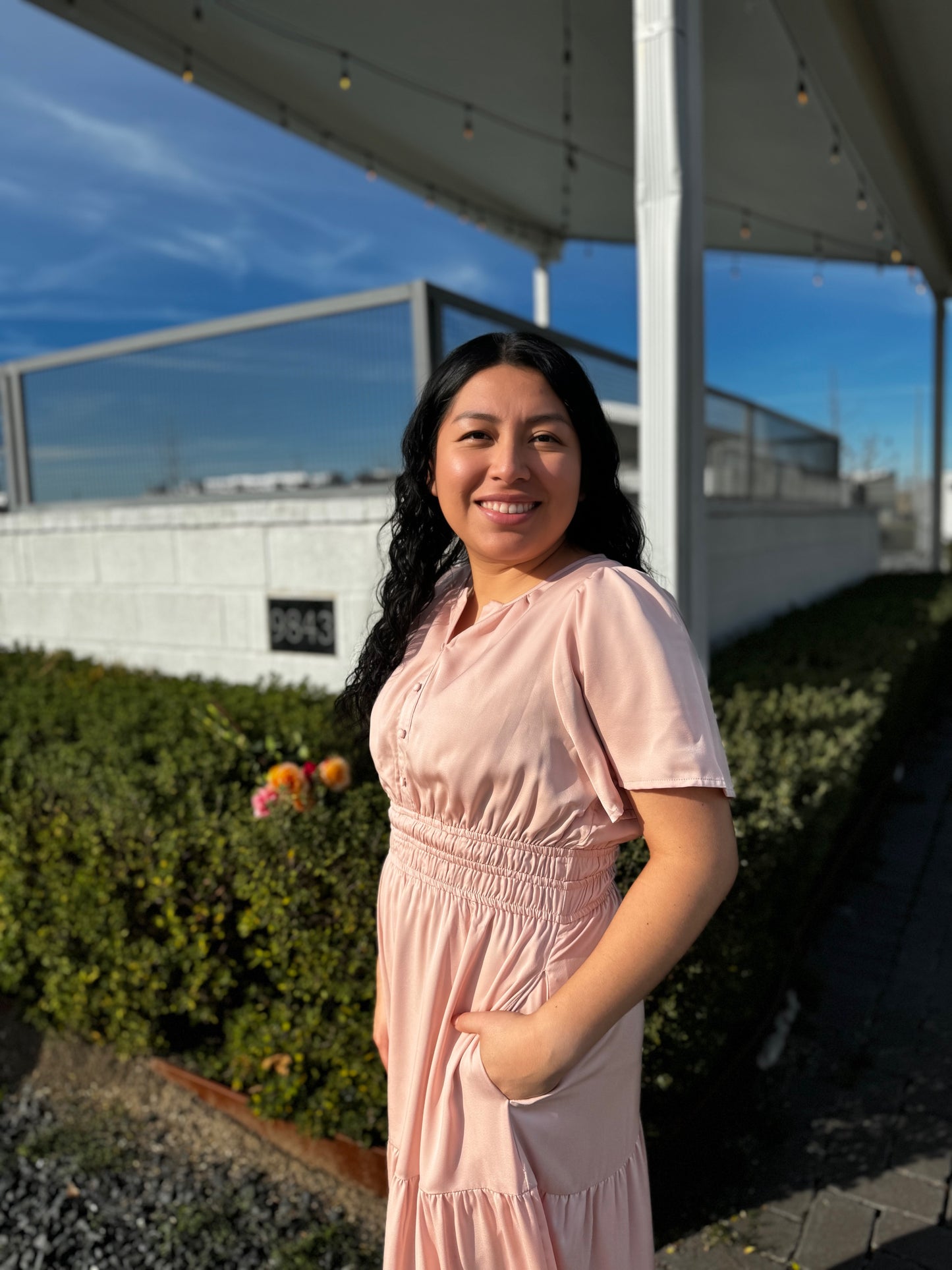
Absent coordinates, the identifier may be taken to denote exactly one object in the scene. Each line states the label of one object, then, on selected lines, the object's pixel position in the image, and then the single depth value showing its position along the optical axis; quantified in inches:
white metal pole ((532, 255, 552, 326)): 394.3
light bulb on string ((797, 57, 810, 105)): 228.7
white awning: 223.9
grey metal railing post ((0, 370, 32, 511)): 229.1
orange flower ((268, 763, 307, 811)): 95.8
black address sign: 171.3
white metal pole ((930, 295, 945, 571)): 494.9
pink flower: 96.4
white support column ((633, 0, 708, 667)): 134.0
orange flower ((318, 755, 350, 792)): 99.0
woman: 41.8
